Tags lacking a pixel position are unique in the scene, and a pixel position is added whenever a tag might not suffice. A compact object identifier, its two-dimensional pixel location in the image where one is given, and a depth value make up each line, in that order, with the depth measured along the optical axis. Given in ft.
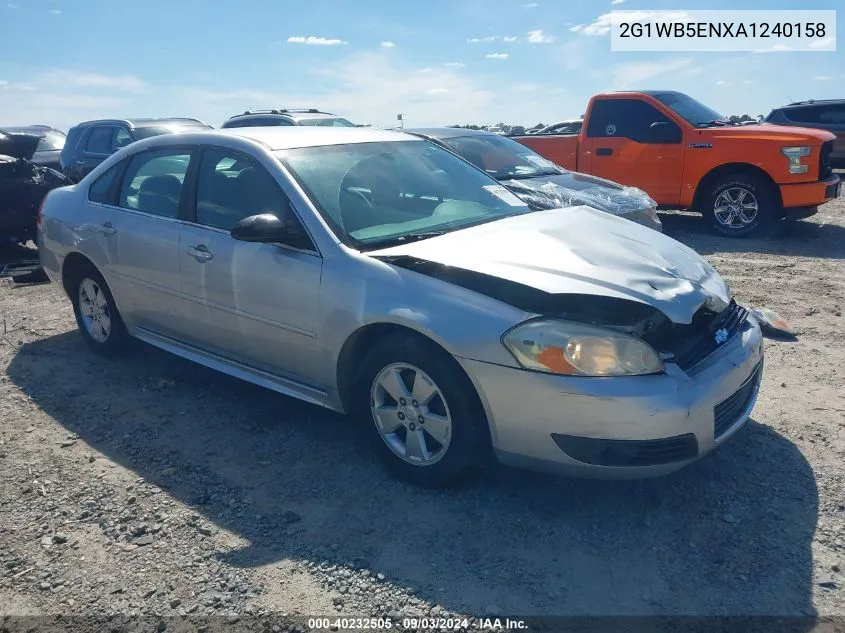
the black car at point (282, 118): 38.09
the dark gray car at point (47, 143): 47.39
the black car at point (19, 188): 28.68
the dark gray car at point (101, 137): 39.42
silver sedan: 9.50
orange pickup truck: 28.81
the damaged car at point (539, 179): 24.09
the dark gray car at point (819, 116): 48.47
